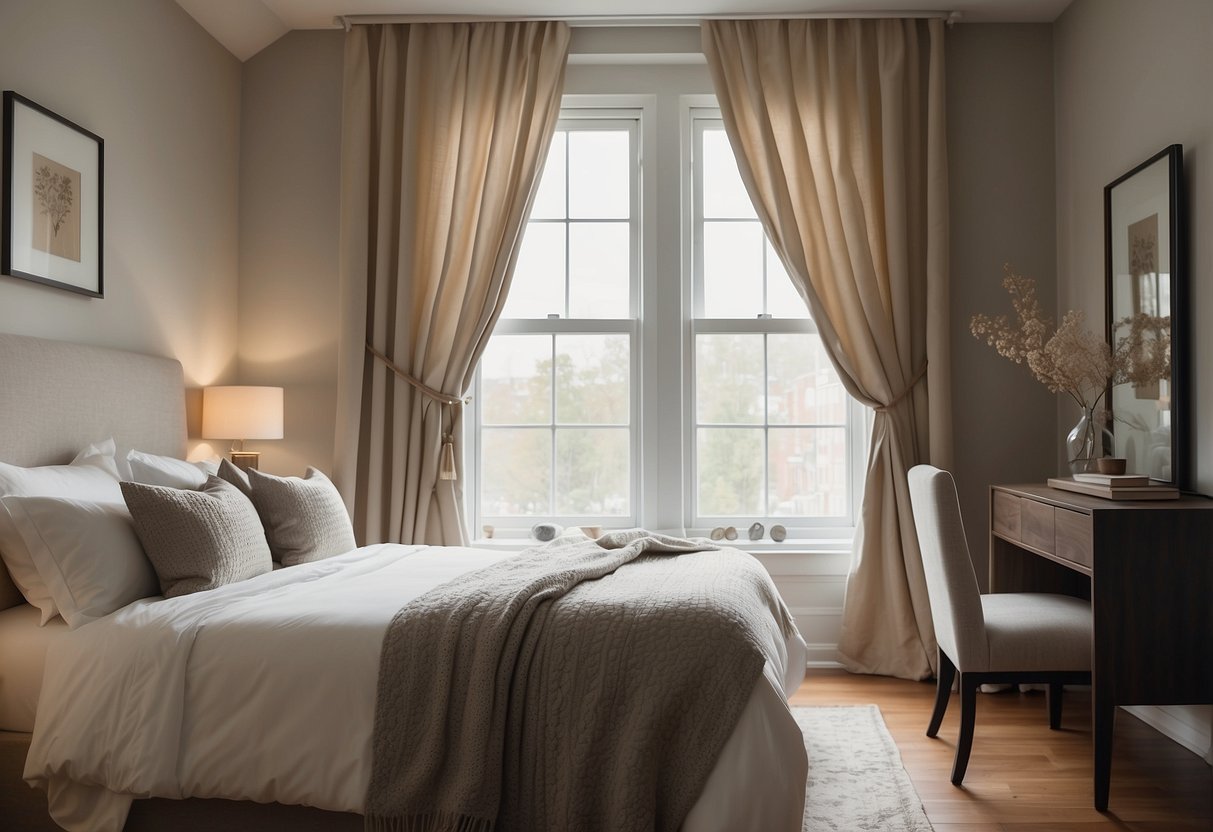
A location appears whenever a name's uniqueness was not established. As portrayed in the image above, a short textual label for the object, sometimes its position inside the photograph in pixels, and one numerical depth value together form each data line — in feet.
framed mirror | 9.48
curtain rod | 12.53
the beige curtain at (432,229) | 12.52
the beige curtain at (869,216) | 12.22
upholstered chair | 8.41
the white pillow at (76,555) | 6.85
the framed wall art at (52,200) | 8.73
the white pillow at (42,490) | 6.98
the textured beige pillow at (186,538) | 7.29
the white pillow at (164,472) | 9.00
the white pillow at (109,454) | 8.71
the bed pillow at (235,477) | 8.95
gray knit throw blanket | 5.77
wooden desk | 7.97
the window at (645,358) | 13.23
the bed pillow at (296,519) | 8.89
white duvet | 5.90
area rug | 7.63
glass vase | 9.70
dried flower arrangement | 9.65
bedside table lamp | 11.60
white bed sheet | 6.70
